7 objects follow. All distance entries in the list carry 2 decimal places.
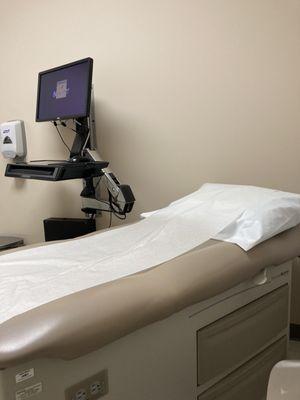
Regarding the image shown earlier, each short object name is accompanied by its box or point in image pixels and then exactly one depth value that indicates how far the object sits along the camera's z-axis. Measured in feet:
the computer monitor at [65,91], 6.72
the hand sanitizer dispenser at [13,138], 8.86
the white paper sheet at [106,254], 3.38
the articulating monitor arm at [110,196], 6.49
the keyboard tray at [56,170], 5.99
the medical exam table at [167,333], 2.69
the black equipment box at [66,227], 7.75
